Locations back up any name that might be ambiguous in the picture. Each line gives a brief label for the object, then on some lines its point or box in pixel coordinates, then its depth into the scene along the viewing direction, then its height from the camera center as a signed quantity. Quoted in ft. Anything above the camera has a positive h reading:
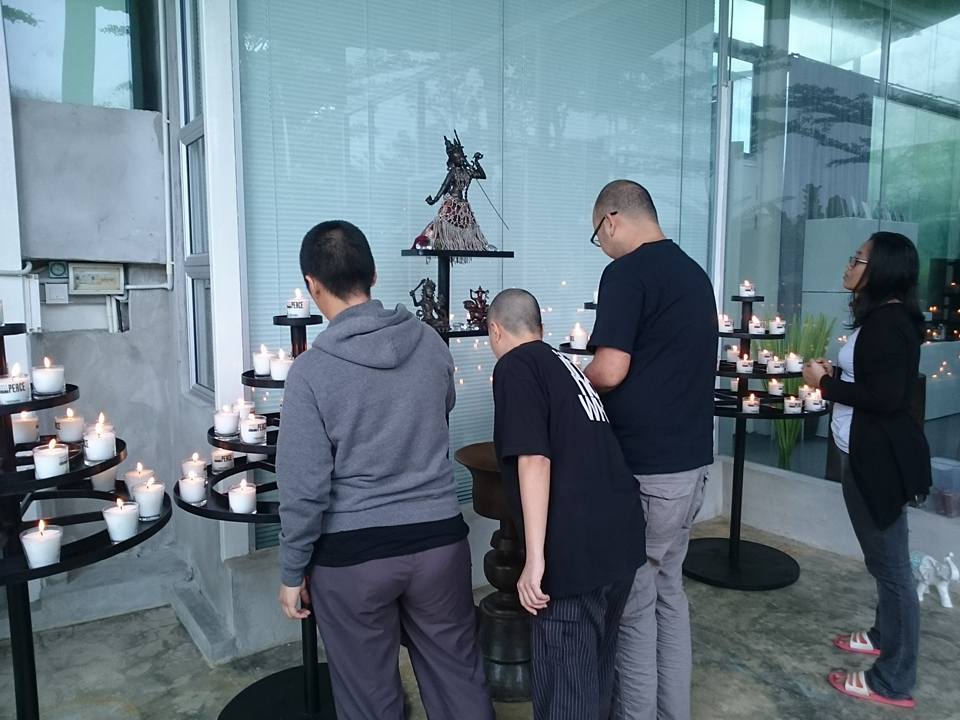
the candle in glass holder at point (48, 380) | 5.79 -0.75
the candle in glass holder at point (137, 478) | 6.97 -1.84
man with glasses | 6.24 -0.80
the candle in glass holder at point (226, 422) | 7.28 -1.37
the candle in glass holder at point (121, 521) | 6.10 -1.98
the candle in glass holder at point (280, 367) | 7.10 -0.79
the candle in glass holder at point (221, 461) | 7.80 -1.88
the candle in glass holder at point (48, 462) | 5.63 -1.37
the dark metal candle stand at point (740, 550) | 10.65 -4.26
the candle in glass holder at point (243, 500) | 6.82 -2.01
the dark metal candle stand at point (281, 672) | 6.88 -3.79
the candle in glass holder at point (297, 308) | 7.16 -0.21
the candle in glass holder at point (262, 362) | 7.26 -0.75
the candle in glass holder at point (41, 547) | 5.54 -2.00
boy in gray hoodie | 5.10 -1.46
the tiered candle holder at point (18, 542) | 5.53 -2.12
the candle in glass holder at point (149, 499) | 6.56 -1.92
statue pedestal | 7.97 -3.64
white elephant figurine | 9.91 -3.92
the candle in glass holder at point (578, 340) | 9.61 -0.69
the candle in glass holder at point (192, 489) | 7.04 -1.97
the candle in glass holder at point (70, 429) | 6.52 -1.28
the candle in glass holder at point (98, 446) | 6.07 -1.34
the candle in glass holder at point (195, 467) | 7.29 -1.82
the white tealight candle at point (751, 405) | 10.73 -1.72
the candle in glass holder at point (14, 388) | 5.51 -0.78
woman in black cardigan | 7.39 -1.58
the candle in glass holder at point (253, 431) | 7.00 -1.39
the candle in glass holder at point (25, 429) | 6.38 -1.27
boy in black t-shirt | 5.38 -1.66
